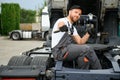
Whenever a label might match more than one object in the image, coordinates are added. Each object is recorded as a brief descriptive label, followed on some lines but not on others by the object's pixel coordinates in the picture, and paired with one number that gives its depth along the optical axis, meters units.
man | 2.41
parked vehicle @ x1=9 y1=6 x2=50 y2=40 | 13.97
